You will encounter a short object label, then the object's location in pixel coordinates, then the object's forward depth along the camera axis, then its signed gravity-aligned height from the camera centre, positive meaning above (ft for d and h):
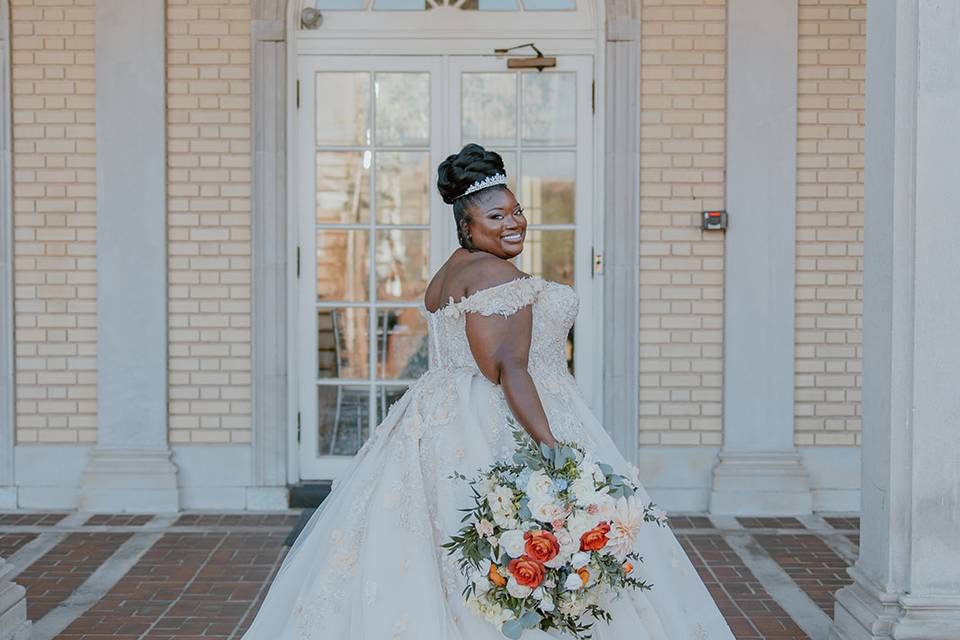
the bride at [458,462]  11.33 -1.69
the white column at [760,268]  22.09 +0.77
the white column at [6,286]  22.30 +0.33
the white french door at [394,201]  22.81 +2.14
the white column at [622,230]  22.16 +1.52
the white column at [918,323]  12.89 -0.18
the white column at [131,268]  22.11 +0.71
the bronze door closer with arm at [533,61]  22.59 +4.95
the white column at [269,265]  22.18 +0.77
